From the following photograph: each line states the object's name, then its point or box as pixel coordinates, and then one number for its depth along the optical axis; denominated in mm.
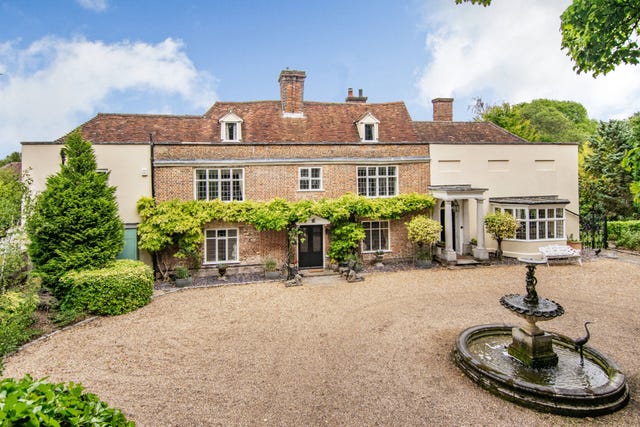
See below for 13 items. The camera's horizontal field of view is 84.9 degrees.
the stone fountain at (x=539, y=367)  5867
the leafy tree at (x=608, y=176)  24906
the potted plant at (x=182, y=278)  14578
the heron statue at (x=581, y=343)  6928
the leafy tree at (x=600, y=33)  5852
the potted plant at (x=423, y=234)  16578
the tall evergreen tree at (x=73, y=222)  11484
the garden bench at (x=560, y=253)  16586
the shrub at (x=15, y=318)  7870
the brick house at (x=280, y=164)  15797
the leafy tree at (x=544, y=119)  36094
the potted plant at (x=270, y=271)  15391
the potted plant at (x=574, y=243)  17781
